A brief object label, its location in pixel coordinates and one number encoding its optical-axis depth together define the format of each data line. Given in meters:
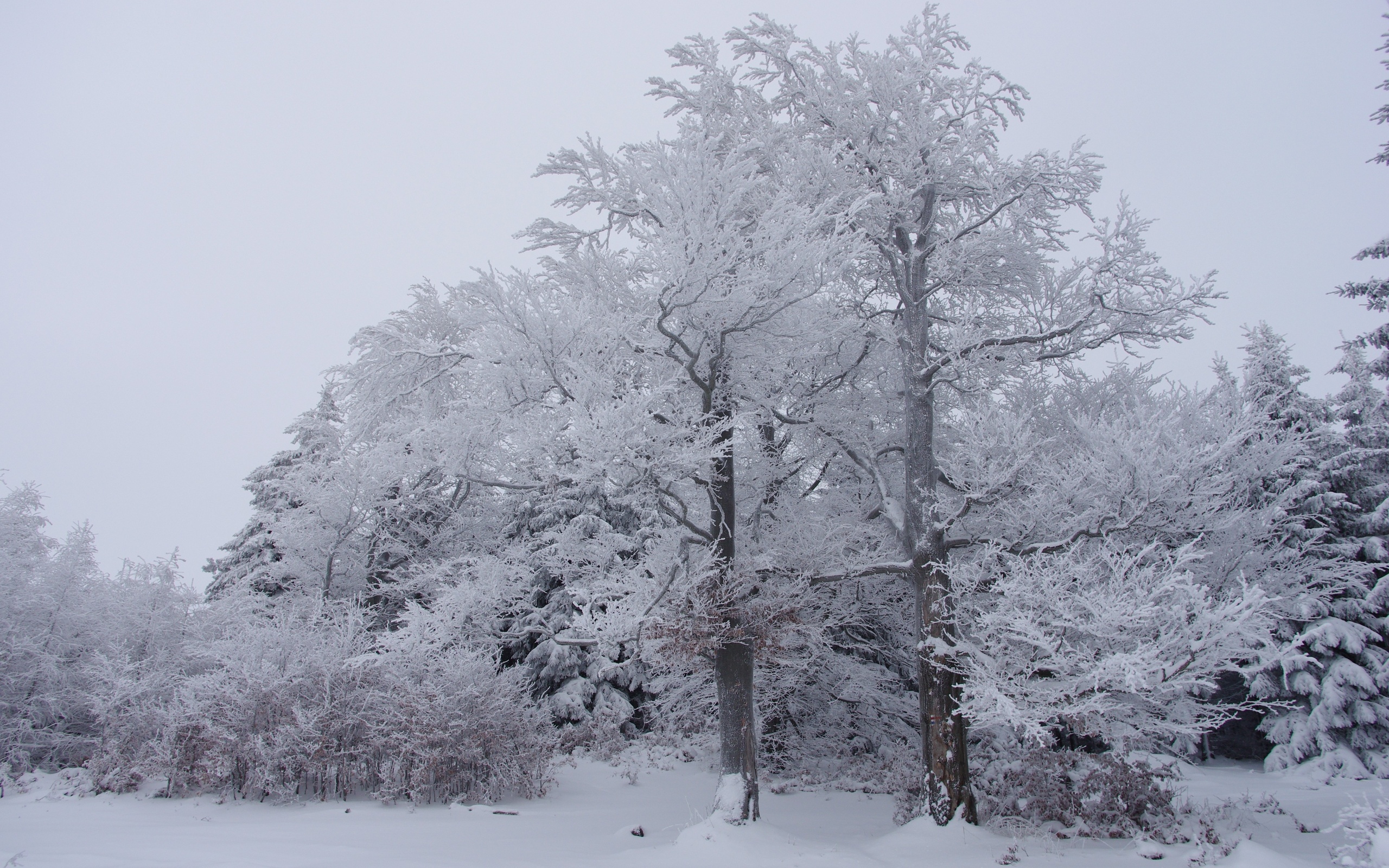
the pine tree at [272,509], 16.42
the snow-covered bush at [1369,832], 4.95
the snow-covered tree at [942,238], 9.16
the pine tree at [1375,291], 10.50
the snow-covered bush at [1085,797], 8.52
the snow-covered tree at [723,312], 8.24
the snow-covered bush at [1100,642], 6.40
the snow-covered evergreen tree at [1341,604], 14.18
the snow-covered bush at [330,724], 9.23
